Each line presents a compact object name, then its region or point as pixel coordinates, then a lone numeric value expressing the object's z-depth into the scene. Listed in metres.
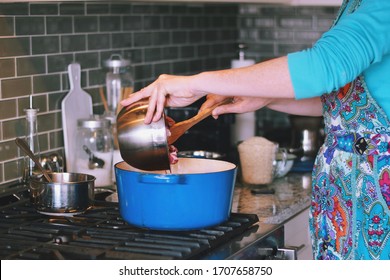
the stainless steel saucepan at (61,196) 2.19
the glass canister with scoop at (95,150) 2.70
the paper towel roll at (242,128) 3.42
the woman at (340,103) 1.85
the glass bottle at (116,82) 2.94
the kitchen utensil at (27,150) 2.29
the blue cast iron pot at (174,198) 1.98
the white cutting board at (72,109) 2.77
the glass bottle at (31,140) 2.54
